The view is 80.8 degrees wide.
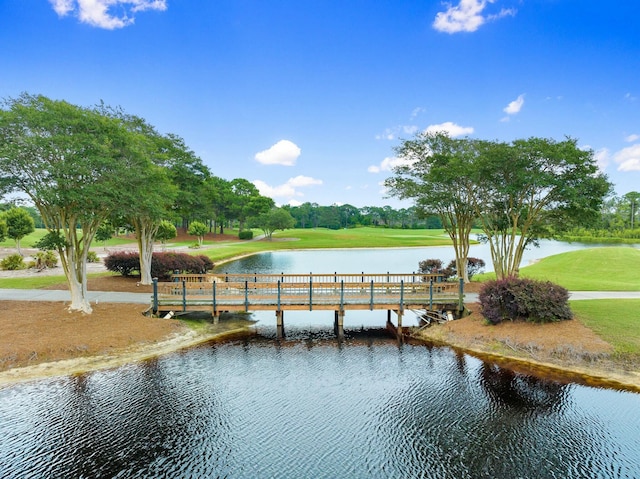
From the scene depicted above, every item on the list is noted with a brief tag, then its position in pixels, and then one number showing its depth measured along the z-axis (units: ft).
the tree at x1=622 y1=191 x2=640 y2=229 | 330.75
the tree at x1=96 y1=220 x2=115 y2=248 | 78.54
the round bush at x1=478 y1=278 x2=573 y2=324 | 54.08
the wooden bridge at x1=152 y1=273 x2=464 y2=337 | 62.54
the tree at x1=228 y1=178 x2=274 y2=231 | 305.32
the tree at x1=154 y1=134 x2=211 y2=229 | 91.86
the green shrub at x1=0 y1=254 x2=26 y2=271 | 106.55
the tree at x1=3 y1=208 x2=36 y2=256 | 131.03
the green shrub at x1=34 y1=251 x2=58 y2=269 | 106.22
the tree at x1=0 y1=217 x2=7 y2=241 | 128.67
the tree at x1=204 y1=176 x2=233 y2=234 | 301.78
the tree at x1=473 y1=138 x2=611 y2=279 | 63.10
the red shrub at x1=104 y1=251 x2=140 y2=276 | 91.76
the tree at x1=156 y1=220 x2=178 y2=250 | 153.89
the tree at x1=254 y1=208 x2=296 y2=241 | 285.64
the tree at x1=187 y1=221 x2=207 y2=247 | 216.95
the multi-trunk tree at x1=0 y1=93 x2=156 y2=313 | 49.21
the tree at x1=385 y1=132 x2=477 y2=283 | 80.79
